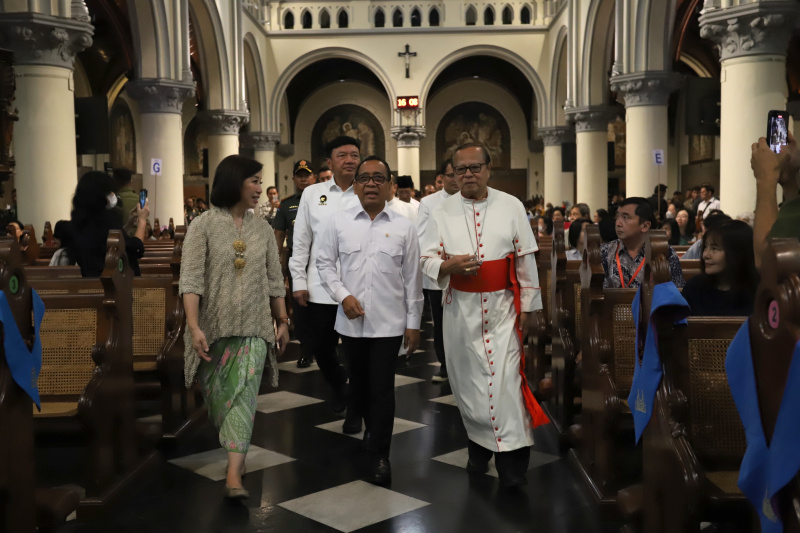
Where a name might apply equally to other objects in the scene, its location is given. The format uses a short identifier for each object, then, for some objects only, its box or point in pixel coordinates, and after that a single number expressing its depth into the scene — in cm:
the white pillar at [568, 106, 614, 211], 1803
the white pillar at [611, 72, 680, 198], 1367
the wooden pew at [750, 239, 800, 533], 174
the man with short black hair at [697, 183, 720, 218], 1185
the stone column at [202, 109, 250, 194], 1820
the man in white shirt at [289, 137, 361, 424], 493
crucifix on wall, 2321
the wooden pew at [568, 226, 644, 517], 362
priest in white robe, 395
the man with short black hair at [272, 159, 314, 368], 626
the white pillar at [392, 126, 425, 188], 2361
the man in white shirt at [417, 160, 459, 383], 628
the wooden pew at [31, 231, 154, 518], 365
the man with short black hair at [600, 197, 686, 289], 458
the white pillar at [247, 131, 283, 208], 2367
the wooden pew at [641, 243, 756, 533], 264
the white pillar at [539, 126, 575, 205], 2255
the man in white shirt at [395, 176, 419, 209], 777
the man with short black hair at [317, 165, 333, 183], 641
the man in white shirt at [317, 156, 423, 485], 405
